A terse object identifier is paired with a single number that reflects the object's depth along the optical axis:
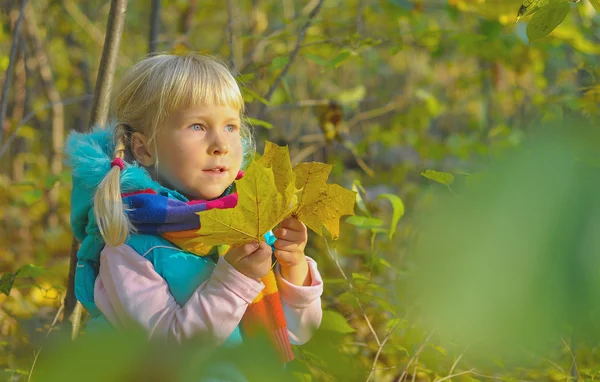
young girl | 1.73
